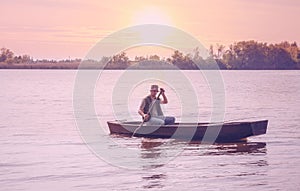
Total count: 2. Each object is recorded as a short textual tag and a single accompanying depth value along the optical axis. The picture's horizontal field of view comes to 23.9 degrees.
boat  23.61
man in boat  24.70
